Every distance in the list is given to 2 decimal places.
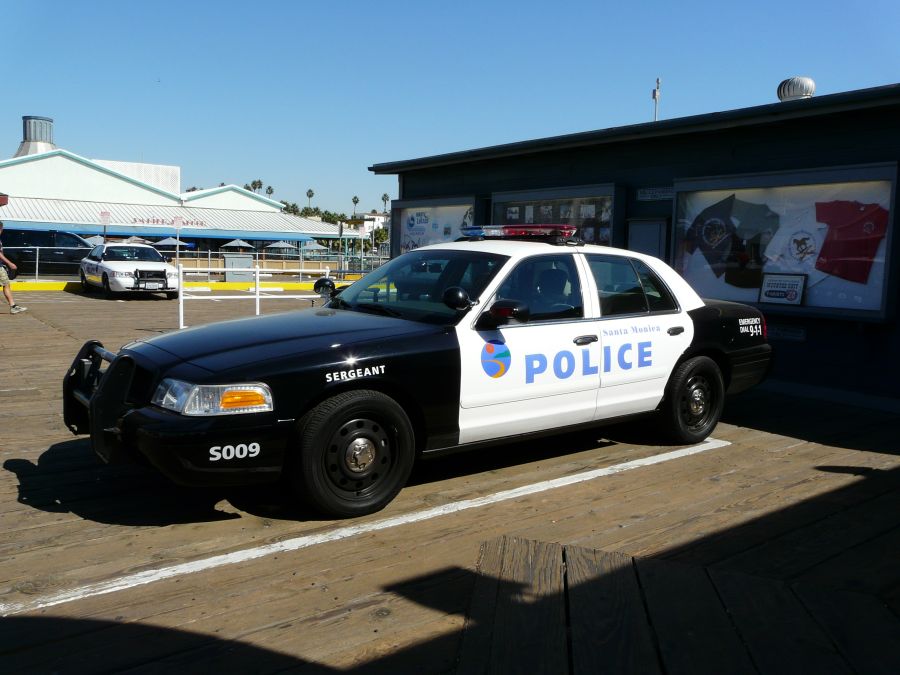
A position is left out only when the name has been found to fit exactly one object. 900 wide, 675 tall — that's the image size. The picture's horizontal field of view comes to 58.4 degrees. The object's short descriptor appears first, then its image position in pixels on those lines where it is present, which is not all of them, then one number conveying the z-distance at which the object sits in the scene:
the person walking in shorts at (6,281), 14.29
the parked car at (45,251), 28.19
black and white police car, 4.25
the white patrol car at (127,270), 20.64
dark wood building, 8.54
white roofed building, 51.88
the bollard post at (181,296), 12.17
